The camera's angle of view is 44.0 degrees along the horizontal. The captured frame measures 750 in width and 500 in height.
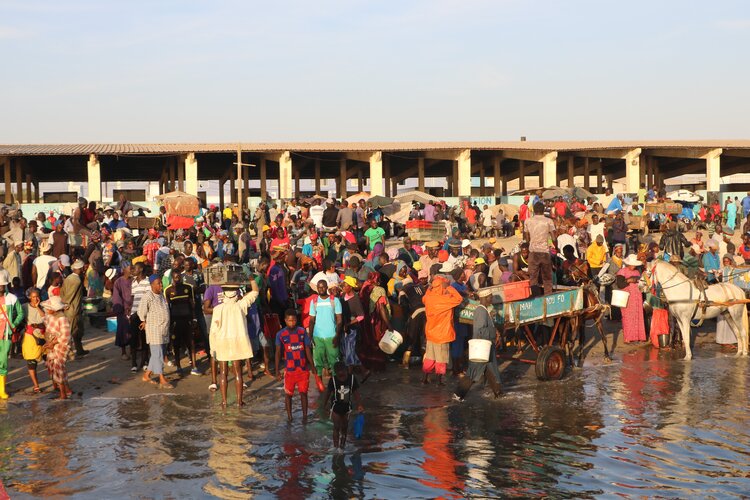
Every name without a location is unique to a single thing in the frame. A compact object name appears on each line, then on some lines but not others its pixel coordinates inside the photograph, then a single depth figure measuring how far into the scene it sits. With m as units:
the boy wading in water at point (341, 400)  10.77
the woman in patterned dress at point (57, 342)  13.40
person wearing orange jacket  13.87
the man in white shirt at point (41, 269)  17.30
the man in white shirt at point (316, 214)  27.39
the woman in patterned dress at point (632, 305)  16.91
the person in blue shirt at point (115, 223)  23.90
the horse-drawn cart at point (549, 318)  14.18
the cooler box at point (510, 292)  14.16
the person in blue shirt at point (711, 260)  19.58
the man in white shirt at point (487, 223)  28.88
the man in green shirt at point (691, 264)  16.61
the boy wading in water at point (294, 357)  12.14
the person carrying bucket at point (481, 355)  12.90
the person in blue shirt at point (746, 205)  30.86
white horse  16.41
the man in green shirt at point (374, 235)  21.66
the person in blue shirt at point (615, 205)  28.98
